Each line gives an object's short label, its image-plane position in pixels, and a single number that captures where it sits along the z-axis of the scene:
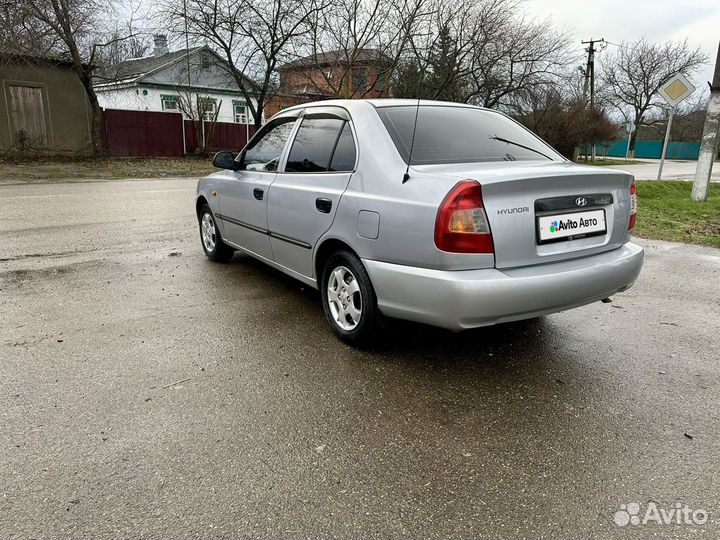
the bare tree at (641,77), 49.19
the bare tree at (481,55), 28.25
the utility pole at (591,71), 35.42
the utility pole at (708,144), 10.30
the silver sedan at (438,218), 2.76
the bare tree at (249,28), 22.97
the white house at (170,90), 27.05
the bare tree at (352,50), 25.19
